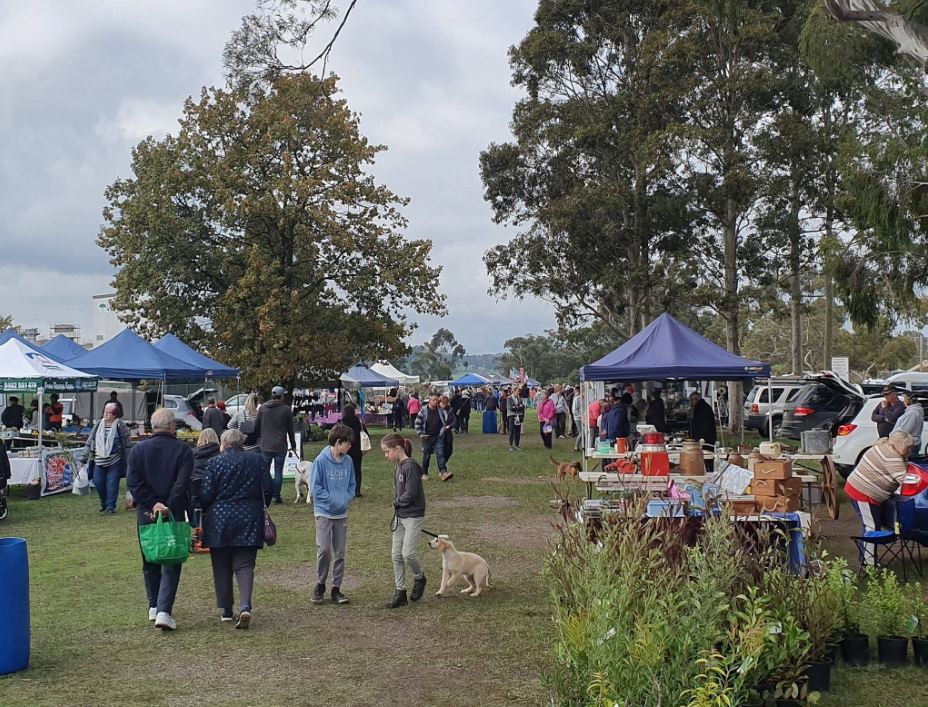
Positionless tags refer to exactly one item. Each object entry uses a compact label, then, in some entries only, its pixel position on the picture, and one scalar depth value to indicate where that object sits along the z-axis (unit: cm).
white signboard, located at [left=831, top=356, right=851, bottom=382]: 3597
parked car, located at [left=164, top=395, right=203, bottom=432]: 2734
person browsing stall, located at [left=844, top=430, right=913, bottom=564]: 895
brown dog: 1223
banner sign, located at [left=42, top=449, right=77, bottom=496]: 1664
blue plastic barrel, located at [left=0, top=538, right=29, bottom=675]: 625
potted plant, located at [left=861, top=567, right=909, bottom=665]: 613
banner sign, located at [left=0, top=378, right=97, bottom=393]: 1686
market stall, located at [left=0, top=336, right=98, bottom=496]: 1633
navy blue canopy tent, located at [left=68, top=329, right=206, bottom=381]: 2144
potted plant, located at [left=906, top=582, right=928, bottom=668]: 609
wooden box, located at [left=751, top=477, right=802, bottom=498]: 911
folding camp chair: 834
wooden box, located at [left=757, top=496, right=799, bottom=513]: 861
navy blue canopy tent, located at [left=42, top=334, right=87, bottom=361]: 2581
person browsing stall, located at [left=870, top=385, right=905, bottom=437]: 1485
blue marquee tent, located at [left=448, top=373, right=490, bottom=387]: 5856
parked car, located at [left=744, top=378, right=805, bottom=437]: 2998
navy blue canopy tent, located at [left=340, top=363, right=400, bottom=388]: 4135
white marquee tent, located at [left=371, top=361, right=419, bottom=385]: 4862
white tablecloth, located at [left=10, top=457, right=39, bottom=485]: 1625
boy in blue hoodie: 827
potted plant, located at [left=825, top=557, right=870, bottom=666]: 614
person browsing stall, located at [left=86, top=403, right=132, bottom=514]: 1412
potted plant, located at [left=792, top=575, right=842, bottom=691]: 561
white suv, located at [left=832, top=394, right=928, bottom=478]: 1566
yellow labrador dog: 845
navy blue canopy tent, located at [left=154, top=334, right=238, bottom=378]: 2436
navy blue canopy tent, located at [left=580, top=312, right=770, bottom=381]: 1564
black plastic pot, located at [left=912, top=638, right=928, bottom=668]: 609
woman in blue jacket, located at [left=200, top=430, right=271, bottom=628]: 731
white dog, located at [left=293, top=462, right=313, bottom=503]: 1509
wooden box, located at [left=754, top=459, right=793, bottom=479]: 947
